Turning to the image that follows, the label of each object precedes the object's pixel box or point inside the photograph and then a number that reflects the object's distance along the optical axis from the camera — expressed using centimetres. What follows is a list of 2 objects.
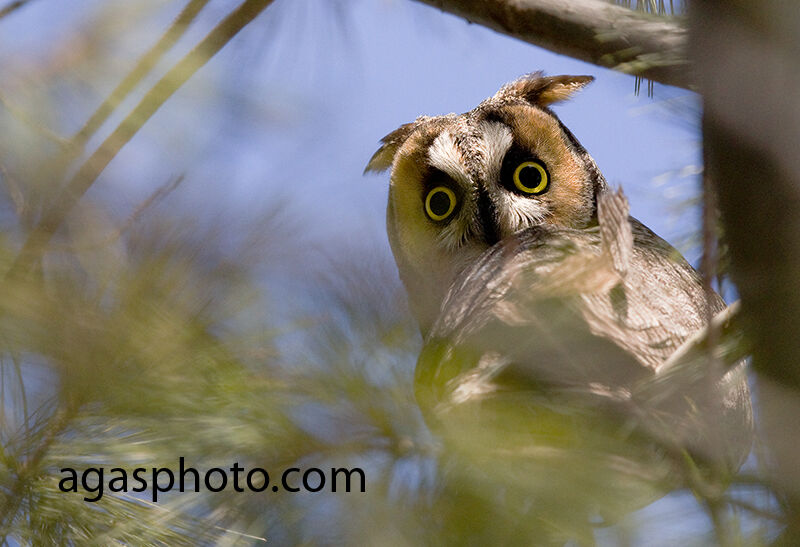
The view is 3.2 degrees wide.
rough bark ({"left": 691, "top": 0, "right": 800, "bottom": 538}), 422
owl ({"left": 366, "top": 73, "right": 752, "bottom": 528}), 522
